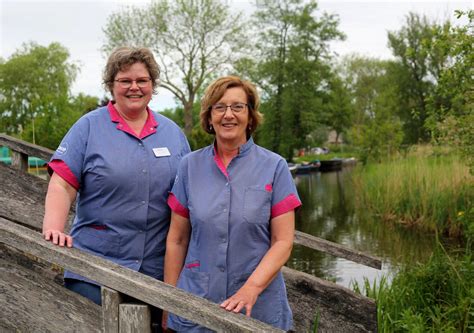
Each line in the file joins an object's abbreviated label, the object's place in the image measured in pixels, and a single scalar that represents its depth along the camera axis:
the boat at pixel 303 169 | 39.01
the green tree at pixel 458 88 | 6.06
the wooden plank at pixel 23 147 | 3.76
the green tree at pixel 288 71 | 39.28
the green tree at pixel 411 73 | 38.81
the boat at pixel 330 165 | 43.76
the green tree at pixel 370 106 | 21.98
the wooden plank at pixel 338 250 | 3.93
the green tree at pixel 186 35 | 36.34
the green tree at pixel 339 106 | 44.19
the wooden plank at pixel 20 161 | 3.86
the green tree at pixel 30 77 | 45.28
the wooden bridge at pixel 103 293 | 2.04
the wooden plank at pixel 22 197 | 3.70
